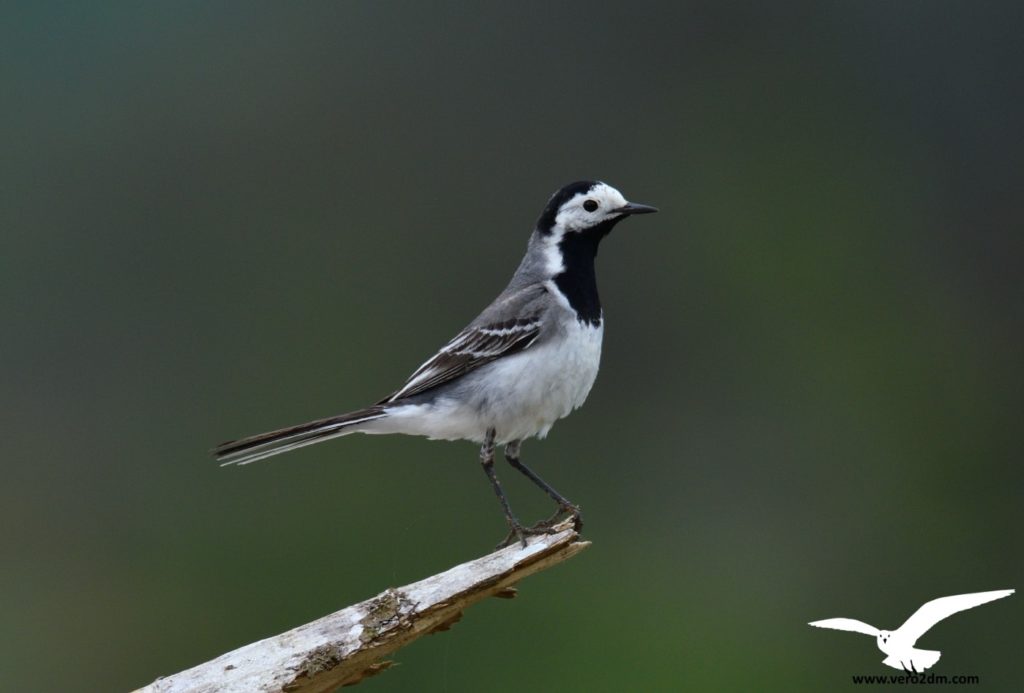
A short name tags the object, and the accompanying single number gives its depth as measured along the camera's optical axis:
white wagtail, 9.12
